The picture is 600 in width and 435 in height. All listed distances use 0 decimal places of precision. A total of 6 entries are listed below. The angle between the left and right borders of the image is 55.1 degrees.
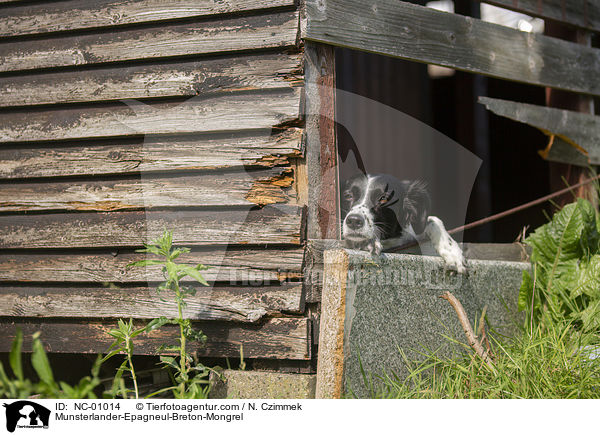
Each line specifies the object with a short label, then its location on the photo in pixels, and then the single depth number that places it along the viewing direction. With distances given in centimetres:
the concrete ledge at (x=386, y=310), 245
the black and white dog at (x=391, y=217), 304
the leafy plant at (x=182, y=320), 233
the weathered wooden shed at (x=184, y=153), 284
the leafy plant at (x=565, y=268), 319
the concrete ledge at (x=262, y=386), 271
